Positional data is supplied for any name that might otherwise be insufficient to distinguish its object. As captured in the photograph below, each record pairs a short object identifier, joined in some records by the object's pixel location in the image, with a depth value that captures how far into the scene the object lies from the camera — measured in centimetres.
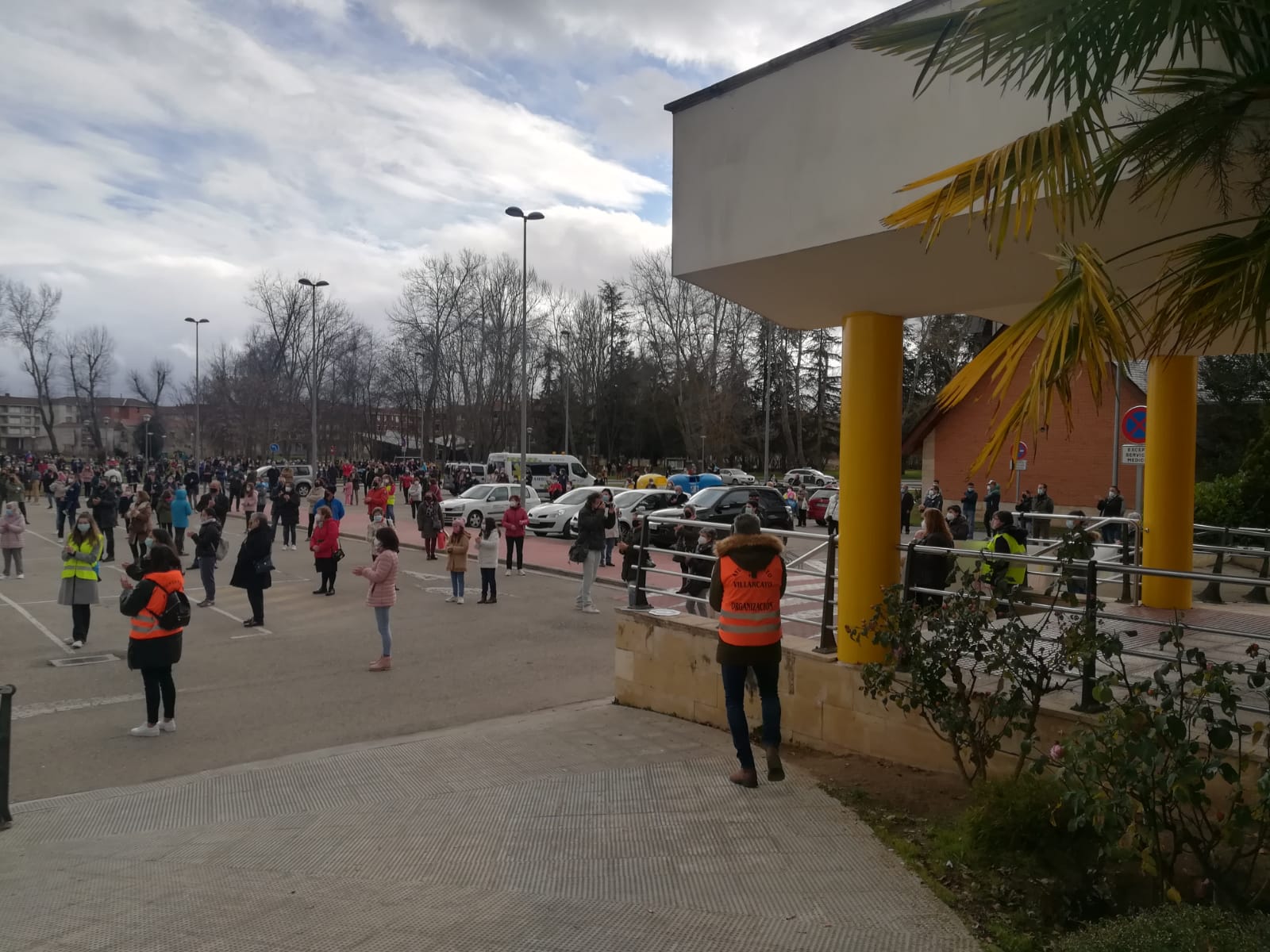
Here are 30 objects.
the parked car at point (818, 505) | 3170
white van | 4103
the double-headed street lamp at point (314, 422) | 3994
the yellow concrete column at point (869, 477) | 623
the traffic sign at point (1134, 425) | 1144
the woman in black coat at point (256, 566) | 1230
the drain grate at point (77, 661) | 1020
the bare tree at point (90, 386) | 7631
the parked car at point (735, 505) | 2295
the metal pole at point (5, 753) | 554
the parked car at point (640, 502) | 2506
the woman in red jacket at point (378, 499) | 2219
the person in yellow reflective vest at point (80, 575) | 1075
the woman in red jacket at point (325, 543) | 1474
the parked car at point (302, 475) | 4228
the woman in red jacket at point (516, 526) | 1784
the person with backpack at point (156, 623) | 744
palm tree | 319
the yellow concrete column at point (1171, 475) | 812
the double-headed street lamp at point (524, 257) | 2931
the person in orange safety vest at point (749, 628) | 558
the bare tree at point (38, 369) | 7056
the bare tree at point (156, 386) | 8306
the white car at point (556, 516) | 2508
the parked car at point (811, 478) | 4825
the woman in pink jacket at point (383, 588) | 1020
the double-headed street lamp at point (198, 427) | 5668
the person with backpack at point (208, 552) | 1397
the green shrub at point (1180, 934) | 276
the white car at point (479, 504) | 2816
